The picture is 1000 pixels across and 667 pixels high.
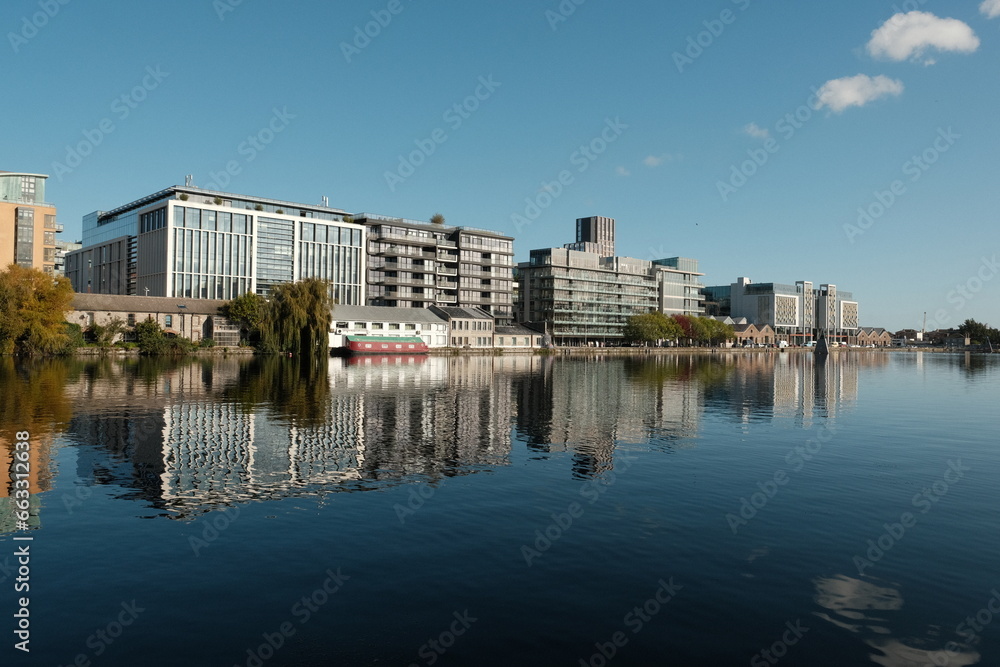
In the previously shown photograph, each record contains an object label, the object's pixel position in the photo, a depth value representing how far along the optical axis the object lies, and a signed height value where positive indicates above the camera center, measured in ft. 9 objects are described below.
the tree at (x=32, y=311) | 271.49 +11.66
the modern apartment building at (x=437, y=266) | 527.40 +62.28
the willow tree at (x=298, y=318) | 353.92 +12.02
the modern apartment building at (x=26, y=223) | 435.12 +75.44
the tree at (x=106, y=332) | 347.93 +3.87
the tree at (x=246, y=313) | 395.34 +16.63
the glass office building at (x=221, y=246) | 447.42 +66.59
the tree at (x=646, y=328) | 636.07 +15.01
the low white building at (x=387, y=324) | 426.92 +12.12
